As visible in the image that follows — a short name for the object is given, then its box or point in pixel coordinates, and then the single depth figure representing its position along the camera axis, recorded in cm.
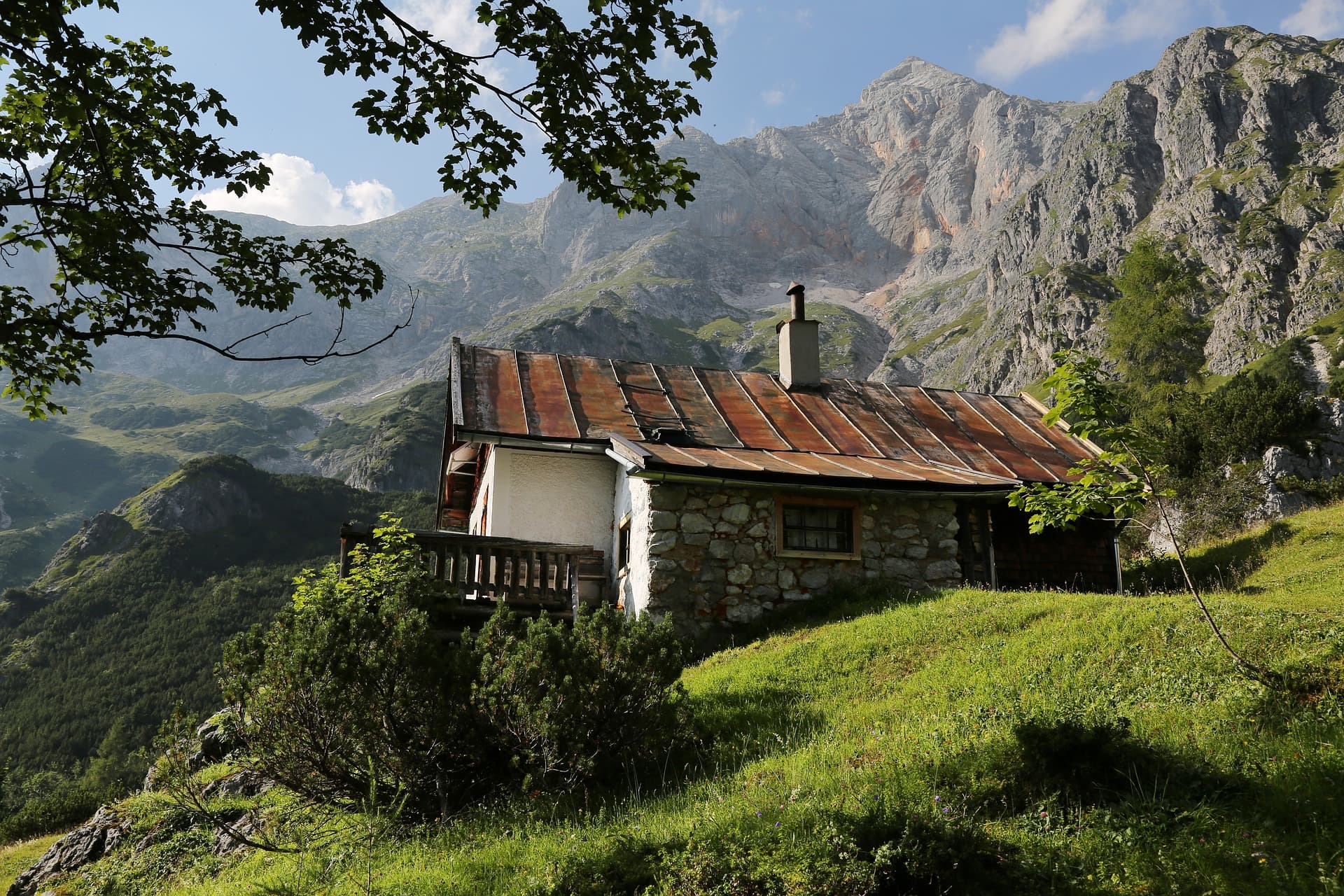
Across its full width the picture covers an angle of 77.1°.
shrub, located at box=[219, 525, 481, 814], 638
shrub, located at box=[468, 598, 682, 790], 643
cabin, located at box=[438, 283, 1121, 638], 1248
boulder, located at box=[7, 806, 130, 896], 1030
